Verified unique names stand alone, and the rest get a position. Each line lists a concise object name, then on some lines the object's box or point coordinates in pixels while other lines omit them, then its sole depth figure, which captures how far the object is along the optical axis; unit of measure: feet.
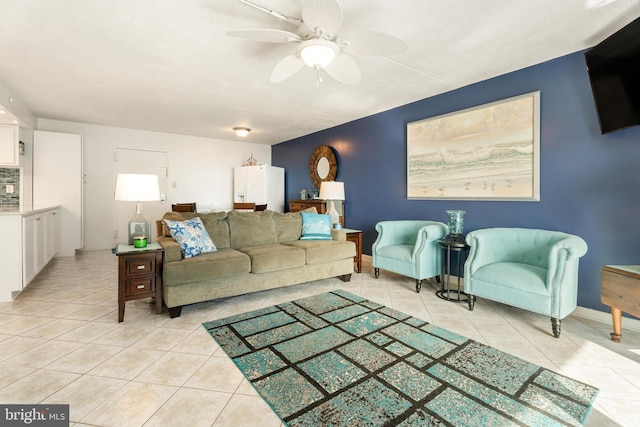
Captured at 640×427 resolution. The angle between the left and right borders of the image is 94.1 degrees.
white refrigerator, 21.34
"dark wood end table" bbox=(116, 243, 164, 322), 8.15
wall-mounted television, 6.84
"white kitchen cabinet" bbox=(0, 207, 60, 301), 9.47
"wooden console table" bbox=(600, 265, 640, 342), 6.51
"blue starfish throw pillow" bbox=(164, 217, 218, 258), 9.30
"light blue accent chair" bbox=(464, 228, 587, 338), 7.49
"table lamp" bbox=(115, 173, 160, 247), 8.55
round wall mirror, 18.20
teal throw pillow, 12.84
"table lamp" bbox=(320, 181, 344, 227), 15.25
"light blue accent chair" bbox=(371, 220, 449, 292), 10.83
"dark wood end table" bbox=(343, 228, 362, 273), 13.83
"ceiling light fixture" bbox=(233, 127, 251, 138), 18.01
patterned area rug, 4.72
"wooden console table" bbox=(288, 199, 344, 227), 17.31
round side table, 10.14
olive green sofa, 8.61
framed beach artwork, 9.87
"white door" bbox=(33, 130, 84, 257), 15.74
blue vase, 10.60
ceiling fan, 5.80
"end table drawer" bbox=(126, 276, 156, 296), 8.28
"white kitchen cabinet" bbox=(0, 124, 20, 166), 13.20
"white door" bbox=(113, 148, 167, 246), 18.86
